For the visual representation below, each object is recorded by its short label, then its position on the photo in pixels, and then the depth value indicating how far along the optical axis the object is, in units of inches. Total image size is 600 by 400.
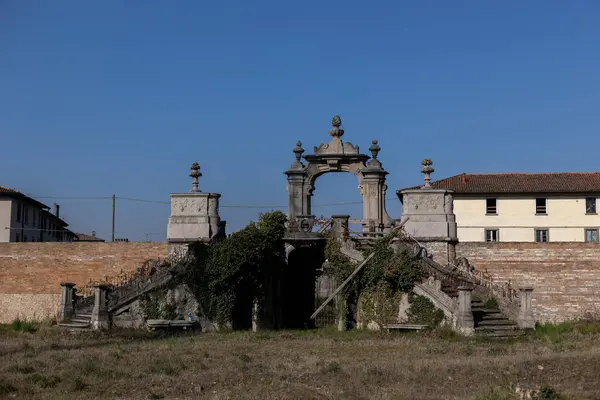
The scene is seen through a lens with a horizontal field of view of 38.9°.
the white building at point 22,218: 1969.7
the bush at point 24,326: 1301.7
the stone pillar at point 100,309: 1253.1
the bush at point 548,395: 644.7
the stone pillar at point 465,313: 1151.2
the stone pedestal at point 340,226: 1371.8
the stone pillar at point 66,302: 1310.3
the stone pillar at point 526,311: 1190.3
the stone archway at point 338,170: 1457.9
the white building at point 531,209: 2009.1
